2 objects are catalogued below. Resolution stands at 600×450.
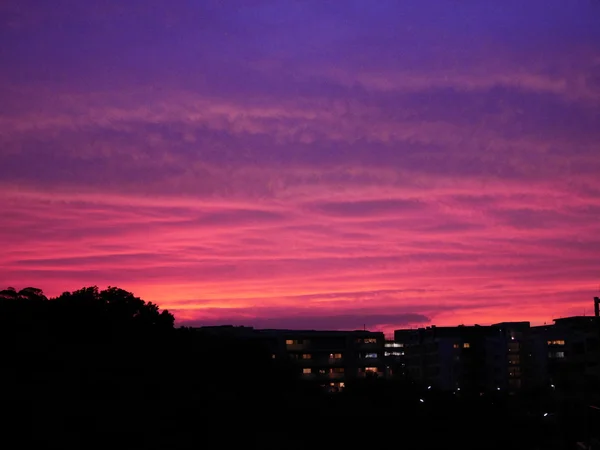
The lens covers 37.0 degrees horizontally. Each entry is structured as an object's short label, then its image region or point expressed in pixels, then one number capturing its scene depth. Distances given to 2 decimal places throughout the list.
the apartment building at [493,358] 154.00
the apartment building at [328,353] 159.25
